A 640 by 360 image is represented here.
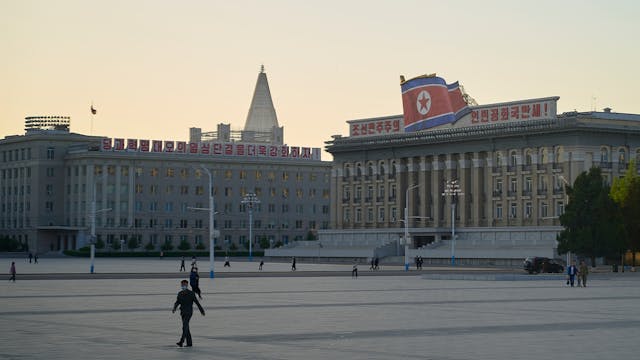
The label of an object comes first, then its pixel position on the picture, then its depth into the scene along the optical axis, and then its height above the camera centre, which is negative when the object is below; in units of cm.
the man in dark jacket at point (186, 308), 3120 -148
